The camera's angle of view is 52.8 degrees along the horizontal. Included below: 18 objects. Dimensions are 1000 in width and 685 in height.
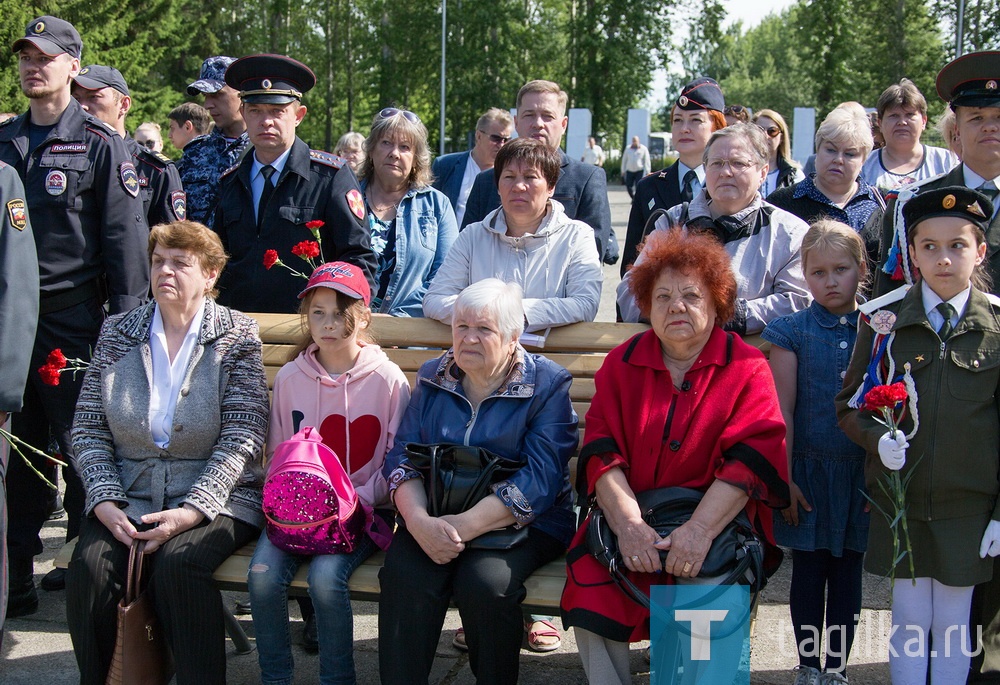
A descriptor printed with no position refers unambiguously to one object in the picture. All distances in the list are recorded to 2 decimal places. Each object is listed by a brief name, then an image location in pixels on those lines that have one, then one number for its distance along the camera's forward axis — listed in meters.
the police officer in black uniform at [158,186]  4.82
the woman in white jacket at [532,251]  4.13
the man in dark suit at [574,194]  5.21
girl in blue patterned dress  3.57
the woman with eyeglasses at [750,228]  3.94
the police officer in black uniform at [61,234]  4.38
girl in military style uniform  3.15
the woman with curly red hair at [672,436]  3.19
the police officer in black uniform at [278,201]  4.59
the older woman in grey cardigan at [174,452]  3.46
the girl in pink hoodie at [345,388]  3.75
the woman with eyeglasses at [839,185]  4.77
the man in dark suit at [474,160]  6.23
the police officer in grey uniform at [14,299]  3.59
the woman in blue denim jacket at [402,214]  5.03
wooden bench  3.66
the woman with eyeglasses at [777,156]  6.59
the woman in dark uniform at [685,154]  5.36
